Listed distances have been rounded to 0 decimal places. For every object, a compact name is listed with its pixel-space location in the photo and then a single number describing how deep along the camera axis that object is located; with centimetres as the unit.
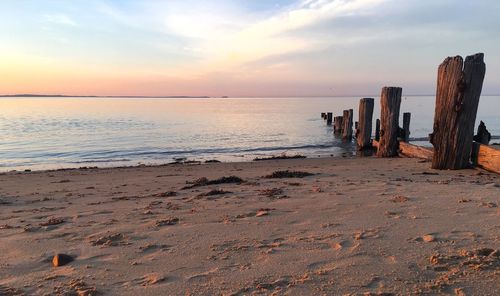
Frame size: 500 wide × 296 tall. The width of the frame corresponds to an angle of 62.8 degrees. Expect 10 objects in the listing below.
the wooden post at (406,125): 1159
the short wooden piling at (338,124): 2384
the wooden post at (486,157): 714
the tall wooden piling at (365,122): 1367
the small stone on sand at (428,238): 344
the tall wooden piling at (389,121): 1063
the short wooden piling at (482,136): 860
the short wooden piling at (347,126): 1984
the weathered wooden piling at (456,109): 723
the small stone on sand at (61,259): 327
